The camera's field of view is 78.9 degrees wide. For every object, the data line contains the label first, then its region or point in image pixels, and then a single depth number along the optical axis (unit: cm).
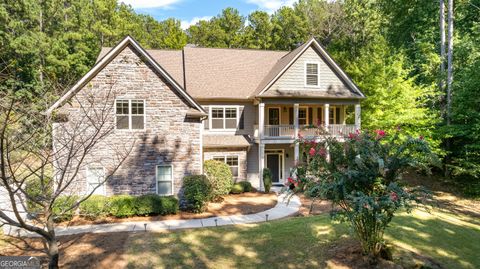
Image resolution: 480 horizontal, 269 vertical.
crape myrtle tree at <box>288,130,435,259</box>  669
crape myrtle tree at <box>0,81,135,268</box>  547
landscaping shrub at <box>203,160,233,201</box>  1628
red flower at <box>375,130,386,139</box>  766
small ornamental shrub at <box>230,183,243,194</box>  1780
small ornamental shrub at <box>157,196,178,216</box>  1327
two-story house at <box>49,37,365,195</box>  1405
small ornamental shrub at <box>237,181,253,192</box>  1832
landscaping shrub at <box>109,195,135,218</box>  1289
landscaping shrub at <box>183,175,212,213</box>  1366
